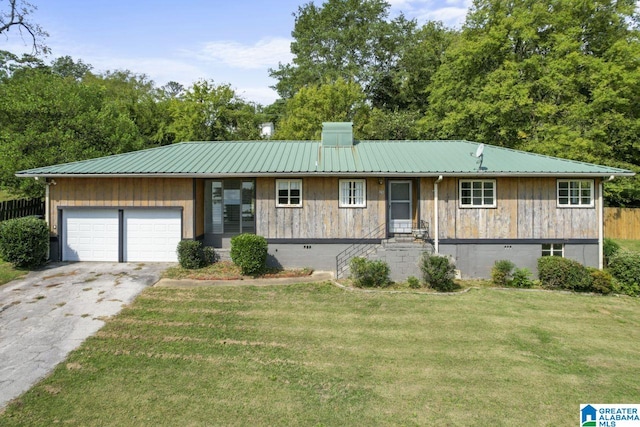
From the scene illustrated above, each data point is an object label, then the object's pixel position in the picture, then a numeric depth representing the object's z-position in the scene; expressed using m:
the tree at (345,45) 30.34
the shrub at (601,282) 10.98
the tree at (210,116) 27.09
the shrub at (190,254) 12.16
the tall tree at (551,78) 19.12
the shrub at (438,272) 10.77
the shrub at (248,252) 11.52
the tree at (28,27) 15.38
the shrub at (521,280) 11.48
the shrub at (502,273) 11.62
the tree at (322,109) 24.75
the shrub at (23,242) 11.39
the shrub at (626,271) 11.17
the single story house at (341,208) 12.51
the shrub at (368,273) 10.98
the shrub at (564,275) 11.10
